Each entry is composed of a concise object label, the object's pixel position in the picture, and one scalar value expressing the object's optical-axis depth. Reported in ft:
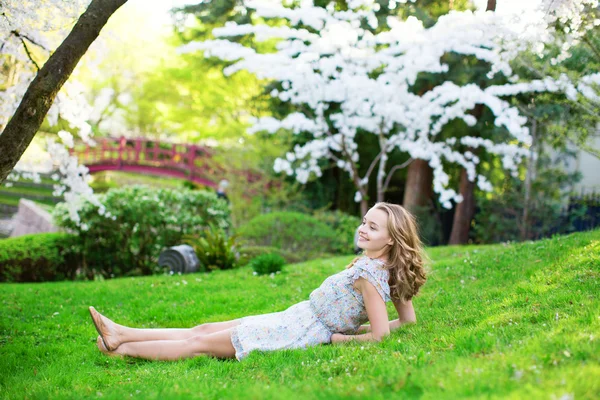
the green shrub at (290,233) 42.11
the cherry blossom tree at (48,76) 15.66
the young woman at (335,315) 13.91
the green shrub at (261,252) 35.37
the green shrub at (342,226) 44.49
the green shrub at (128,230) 36.81
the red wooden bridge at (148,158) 83.87
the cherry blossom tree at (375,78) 36.58
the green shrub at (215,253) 33.63
